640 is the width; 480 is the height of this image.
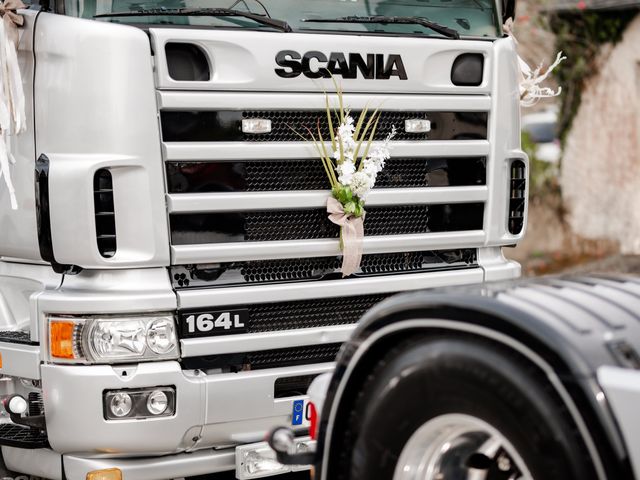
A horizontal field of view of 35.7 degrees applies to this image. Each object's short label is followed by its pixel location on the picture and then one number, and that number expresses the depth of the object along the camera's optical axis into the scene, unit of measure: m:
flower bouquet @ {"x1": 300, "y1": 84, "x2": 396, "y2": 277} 4.70
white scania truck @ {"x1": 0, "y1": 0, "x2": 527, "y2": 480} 4.25
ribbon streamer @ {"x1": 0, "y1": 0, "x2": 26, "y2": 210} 4.45
